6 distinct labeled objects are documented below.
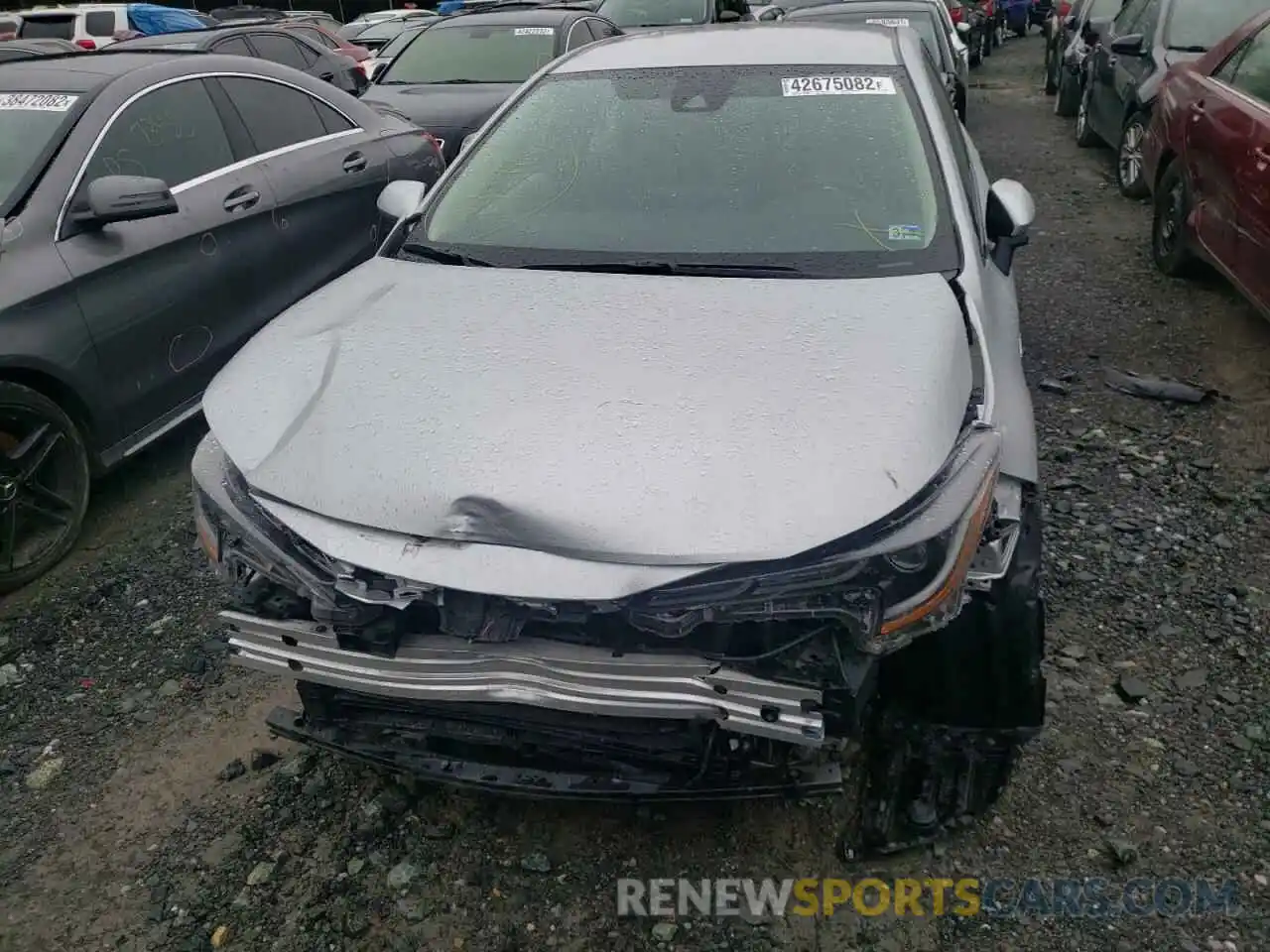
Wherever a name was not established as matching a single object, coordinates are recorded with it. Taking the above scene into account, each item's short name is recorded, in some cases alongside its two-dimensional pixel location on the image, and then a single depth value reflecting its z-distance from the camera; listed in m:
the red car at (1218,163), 4.65
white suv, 14.23
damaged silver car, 1.94
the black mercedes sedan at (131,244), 3.62
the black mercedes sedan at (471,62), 7.42
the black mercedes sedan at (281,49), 8.48
